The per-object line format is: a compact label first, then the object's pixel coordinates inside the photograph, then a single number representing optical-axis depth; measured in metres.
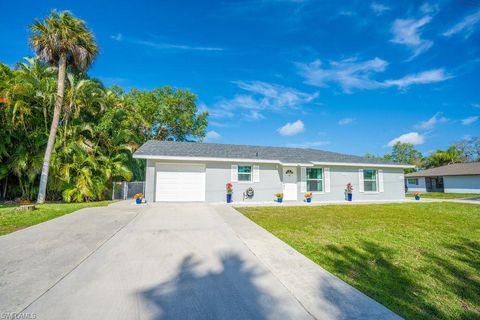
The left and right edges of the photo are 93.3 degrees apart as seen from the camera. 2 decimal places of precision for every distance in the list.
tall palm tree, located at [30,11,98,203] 11.59
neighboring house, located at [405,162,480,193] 24.47
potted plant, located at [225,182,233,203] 12.69
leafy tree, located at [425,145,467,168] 34.09
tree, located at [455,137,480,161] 42.88
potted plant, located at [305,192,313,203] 13.75
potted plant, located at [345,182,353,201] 14.89
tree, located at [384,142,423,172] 49.03
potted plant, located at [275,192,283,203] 13.06
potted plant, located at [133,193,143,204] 11.39
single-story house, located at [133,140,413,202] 12.41
